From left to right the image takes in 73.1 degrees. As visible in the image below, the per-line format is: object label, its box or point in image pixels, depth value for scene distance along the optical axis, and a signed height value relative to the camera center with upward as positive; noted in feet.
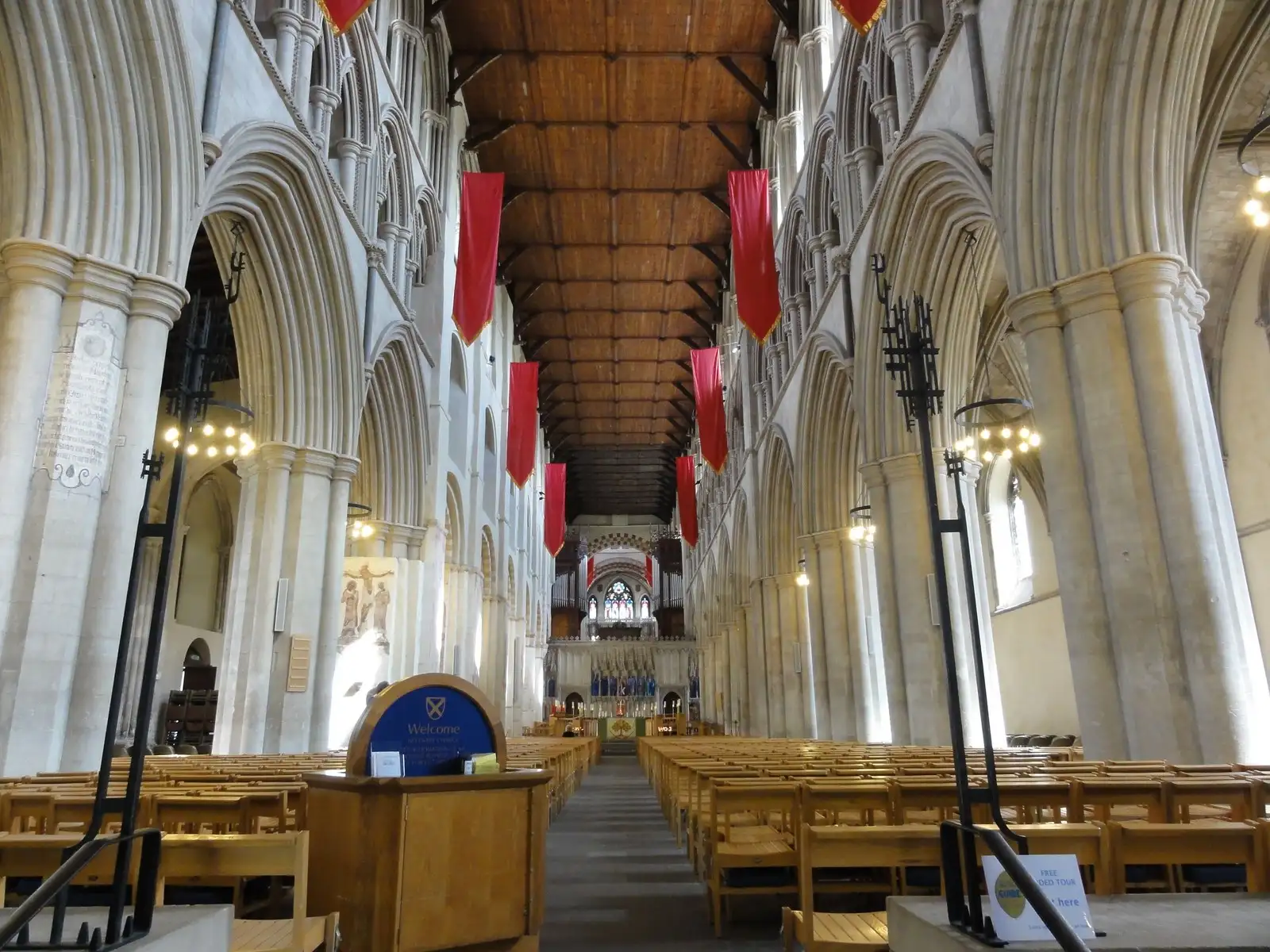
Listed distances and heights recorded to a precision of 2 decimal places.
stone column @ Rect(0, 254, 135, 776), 18.04 +4.54
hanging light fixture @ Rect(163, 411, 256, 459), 31.27 +13.23
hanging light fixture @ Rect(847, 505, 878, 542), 43.55 +9.40
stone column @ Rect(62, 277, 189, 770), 19.08 +4.52
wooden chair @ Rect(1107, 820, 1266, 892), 8.04 -1.26
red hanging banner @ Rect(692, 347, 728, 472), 63.10 +22.06
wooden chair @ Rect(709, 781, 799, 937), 12.72 -2.01
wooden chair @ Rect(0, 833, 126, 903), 8.04 -1.30
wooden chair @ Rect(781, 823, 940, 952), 8.79 -1.48
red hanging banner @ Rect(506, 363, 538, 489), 64.75 +21.90
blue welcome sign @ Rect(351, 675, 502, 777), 10.07 -0.13
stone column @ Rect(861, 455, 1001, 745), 32.17 +4.05
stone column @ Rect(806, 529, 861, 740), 43.68 +3.95
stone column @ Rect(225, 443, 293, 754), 30.89 +4.36
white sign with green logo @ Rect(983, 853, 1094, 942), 5.43 -1.17
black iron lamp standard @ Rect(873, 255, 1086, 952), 5.30 -0.48
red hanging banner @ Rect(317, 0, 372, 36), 27.30 +21.87
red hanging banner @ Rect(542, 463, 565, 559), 87.92 +20.87
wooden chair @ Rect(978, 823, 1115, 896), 8.16 -1.28
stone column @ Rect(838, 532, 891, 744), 42.86 +3.25
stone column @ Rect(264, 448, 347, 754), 31.81 +5.14
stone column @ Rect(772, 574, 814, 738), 53.67 +3.68
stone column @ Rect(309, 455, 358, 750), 33.37 +4.44
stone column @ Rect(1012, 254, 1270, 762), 18.40 +4.16
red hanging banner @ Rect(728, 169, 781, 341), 44.24 +23.13
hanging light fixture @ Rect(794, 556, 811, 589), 53.47 +8.30
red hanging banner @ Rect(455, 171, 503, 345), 43.73 +23.56
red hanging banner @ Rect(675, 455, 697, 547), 85.56 +21.52
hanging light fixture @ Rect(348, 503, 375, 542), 45.37 +9.85
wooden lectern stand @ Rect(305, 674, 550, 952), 9.12 -1.41
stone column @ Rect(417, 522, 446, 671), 45.68 +6.66
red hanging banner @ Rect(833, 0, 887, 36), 28.25 +22.39
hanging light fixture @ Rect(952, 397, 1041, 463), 31.71 +10.83
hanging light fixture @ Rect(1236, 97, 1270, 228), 16.67 +9.75
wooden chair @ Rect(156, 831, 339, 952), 8.09 -1.29
